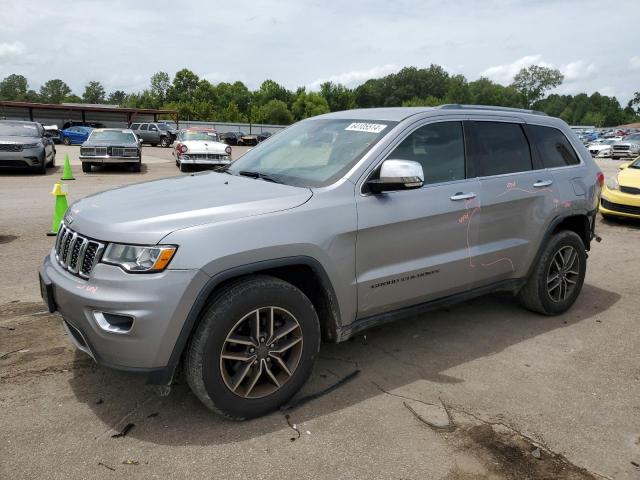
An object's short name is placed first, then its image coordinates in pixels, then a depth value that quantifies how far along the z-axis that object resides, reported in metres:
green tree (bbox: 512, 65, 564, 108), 137.38
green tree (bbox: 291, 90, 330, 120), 96.74
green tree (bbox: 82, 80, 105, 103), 147.38
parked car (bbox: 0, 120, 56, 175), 14.75
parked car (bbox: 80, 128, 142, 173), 16.33
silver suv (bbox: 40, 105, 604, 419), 2.79
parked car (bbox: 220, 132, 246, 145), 48.52
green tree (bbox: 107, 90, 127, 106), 176.62
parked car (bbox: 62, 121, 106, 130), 41.04
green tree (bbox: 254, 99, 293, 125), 83.34
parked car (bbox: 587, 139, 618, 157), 33.81
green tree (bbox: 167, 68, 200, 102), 99.75
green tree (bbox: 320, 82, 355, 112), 113.00
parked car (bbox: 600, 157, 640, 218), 9.53
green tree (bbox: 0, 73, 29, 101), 138.25
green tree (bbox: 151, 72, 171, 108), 108.24
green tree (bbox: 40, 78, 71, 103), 143.50
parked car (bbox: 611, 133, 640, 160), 31.44
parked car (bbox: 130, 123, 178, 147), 38.75
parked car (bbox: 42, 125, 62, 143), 40.71
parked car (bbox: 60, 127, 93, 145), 38.06
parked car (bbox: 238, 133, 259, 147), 48.12
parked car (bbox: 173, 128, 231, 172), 17.47
